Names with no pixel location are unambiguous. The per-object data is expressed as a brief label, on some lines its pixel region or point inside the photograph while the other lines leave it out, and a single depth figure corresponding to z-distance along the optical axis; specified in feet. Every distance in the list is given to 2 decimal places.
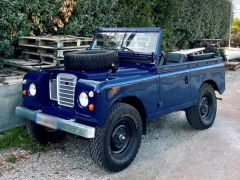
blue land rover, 13.88
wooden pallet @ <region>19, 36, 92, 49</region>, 20.26
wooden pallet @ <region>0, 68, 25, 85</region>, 18.40
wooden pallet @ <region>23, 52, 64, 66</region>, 20.15
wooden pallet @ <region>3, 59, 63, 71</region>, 19.68
